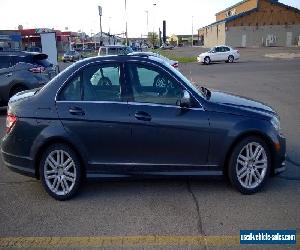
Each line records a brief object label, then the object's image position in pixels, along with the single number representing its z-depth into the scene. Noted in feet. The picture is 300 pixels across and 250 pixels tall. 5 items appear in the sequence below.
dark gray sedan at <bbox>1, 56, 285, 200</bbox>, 15.79
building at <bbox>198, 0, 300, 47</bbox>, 263.29
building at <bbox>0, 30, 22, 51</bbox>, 159.12
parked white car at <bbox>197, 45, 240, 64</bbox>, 119.96
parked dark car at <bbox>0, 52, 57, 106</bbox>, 36.40
